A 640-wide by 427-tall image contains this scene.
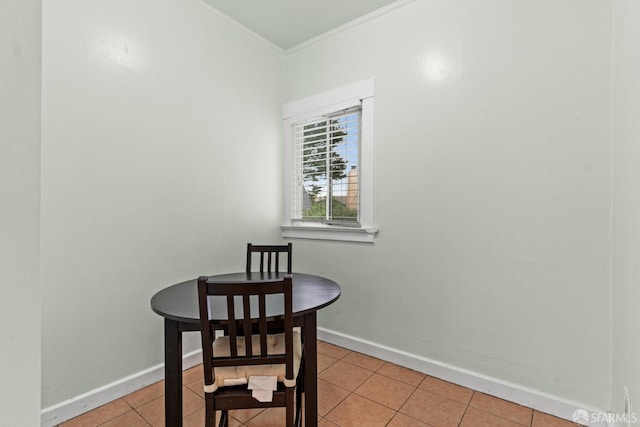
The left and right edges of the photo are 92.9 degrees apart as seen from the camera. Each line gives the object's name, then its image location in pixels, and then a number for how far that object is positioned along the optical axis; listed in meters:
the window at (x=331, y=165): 2.55
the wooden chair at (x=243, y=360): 1.24
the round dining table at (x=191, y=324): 1.39
